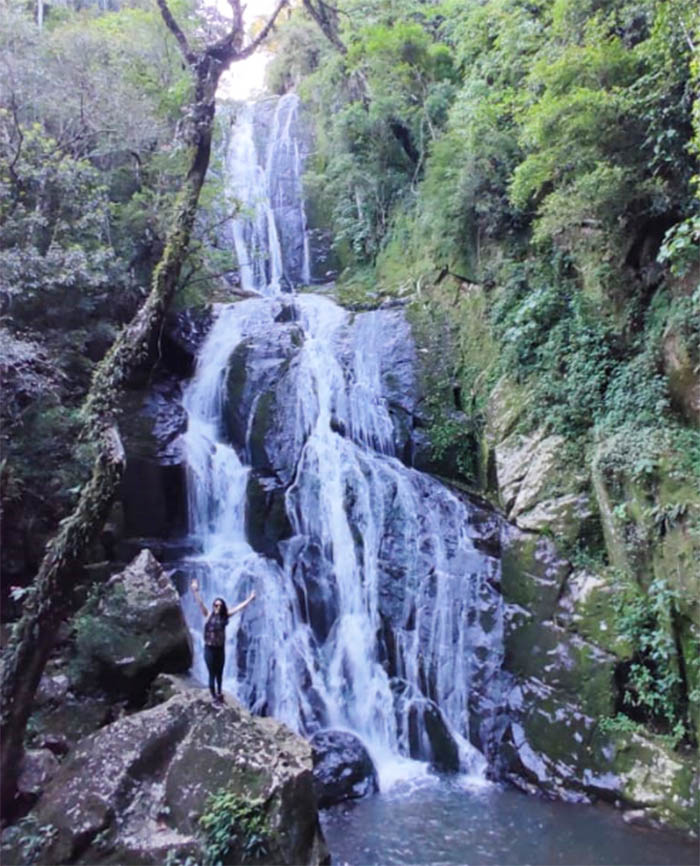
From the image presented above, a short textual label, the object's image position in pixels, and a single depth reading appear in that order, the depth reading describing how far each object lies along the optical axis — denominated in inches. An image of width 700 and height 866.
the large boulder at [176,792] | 203.3
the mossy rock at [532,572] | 332.2
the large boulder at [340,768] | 294.8
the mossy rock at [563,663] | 299.7
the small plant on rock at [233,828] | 200.2
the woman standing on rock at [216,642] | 255.0
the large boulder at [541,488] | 336.5
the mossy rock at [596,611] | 301.1
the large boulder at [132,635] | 287.7
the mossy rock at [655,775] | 259.1
